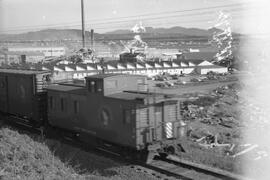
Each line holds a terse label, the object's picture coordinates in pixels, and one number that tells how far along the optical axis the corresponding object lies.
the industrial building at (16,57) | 106.86
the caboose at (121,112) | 14.66
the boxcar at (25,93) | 21.66
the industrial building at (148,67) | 53.94
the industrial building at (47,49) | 134.88
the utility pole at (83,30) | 68.14
